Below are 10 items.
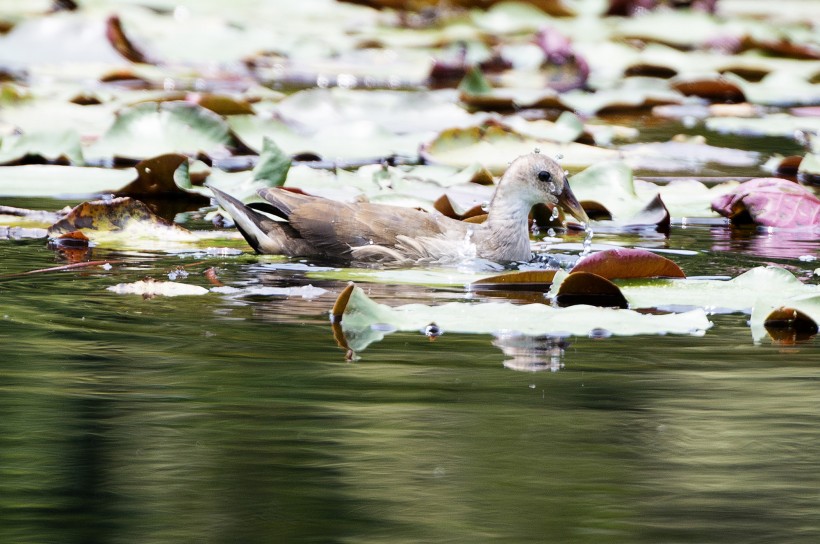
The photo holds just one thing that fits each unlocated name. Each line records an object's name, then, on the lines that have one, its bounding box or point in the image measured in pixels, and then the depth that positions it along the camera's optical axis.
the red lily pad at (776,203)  13.23
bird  11.41
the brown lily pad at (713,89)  22.86
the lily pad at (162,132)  15.21
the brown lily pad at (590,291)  8.88
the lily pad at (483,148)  16.45
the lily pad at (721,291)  9.08
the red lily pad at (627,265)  9.50
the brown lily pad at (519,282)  9.76
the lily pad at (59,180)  13.98
